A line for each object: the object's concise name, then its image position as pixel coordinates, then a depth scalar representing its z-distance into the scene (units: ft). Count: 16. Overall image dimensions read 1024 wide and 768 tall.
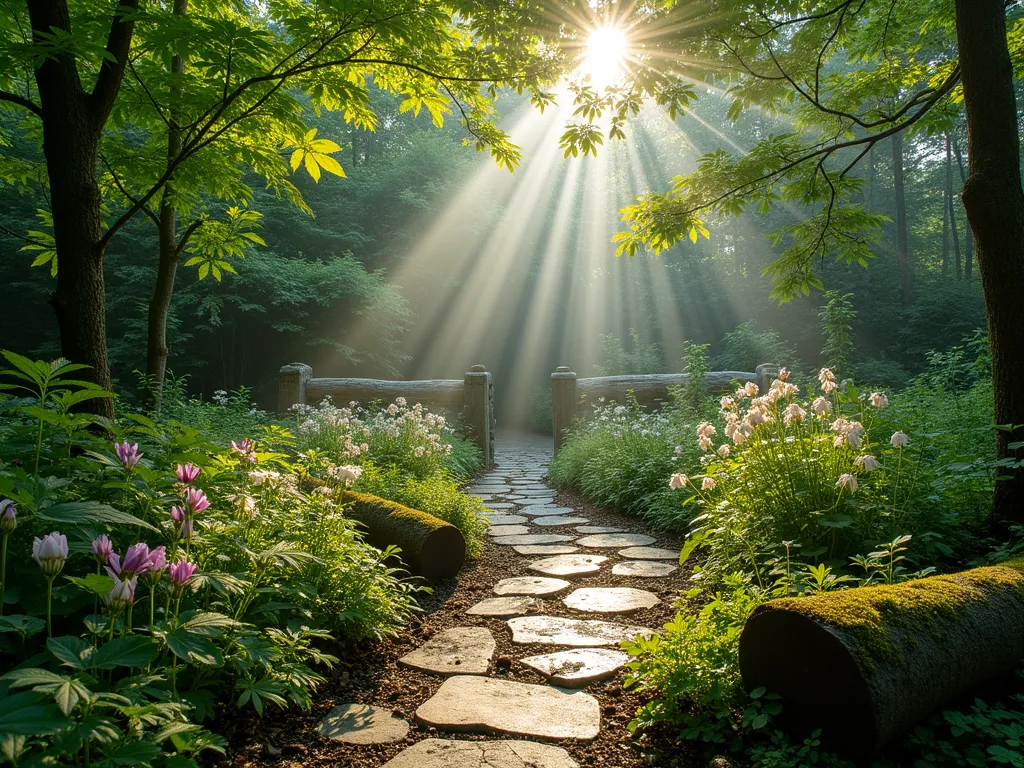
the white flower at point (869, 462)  7.20
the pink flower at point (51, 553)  3.72
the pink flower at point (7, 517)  3.87
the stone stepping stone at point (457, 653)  7.64
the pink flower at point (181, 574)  4.23
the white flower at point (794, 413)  8.45
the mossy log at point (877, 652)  4.82
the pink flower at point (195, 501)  4.95
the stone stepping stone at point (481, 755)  5.41
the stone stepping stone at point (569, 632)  8.38
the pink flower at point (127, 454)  5.27
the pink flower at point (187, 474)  5.03
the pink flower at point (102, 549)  3.97
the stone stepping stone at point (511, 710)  6.09
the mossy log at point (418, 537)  10.85
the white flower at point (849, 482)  7.28
